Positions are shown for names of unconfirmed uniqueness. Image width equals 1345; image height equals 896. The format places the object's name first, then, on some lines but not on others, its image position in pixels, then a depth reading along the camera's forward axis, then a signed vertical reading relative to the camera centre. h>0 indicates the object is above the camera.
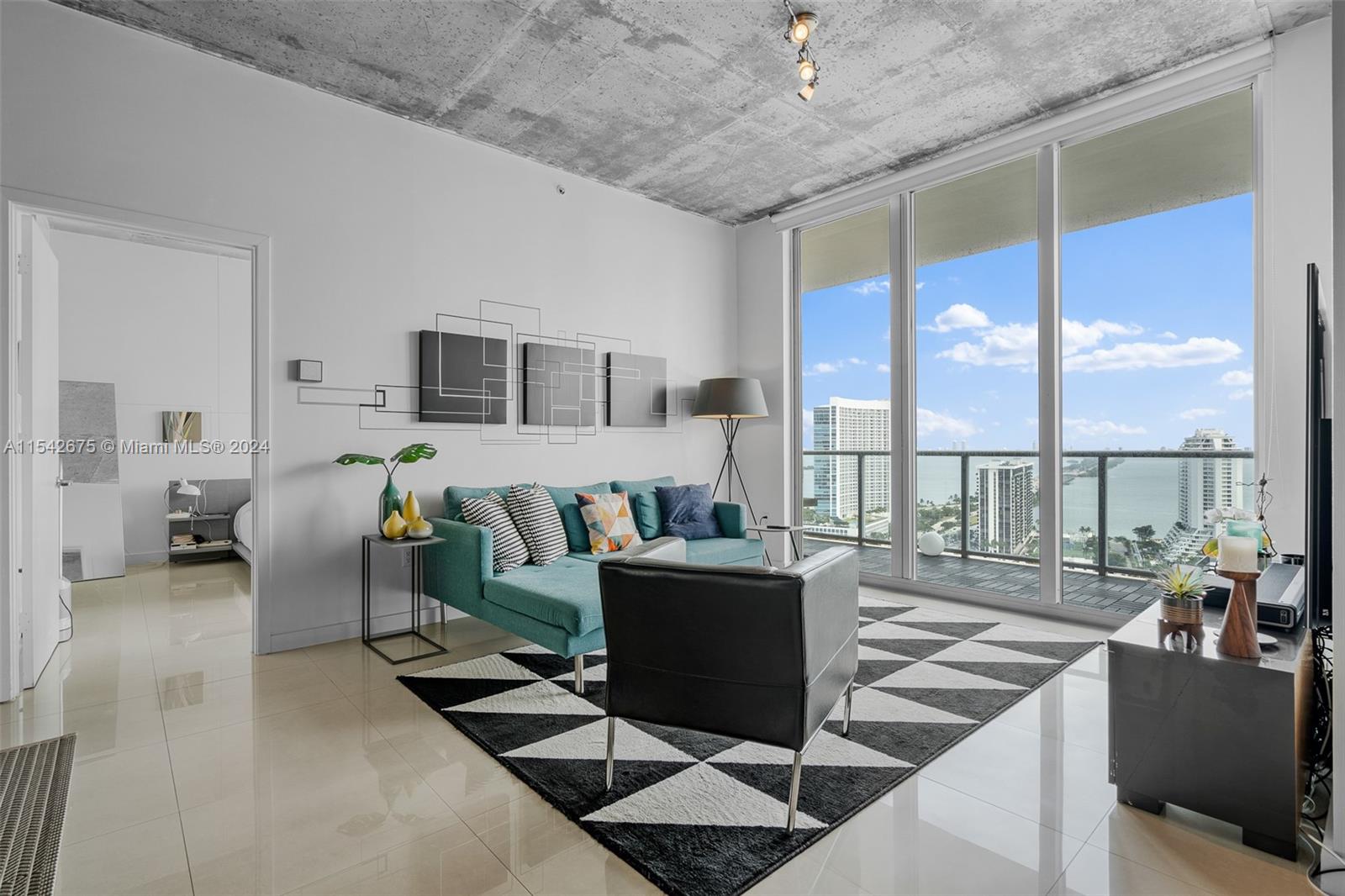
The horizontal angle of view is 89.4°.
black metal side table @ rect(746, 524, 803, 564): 5.47 -0.72
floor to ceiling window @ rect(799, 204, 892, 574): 5.28 +0.55
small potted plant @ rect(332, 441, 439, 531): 3.71 -0.05
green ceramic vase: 3.71 -0.27
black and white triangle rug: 1.89 -1.08
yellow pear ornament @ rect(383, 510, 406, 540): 3.64 -0.40
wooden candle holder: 1.94 -0.51
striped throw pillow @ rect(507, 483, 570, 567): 3.88 -0.42
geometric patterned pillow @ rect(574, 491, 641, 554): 4.18 -0.45
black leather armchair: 1.90 -0.57
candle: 1.90 -0.29
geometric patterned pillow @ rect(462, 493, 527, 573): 3.67 -0.44
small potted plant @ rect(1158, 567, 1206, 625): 2.05 -0.45
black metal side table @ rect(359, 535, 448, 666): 3.60 -0.77
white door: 3.11 -0.01
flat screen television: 1.92 -0.18
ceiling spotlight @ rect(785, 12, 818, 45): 2.97 +1.91
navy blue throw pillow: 4.76 -0.44
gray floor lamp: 5.31 +0.41
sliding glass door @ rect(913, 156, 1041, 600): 4.54 +0.49
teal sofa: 3.02 -0.65
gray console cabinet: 1.83 -0.80
